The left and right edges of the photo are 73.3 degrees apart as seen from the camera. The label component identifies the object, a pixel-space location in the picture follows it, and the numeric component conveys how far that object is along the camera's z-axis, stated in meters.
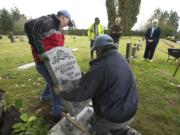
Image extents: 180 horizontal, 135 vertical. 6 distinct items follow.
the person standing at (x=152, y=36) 5.92
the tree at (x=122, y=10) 18.81
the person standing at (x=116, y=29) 5.80
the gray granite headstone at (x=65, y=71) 1.99
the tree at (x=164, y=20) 25.99
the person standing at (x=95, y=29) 5.96
